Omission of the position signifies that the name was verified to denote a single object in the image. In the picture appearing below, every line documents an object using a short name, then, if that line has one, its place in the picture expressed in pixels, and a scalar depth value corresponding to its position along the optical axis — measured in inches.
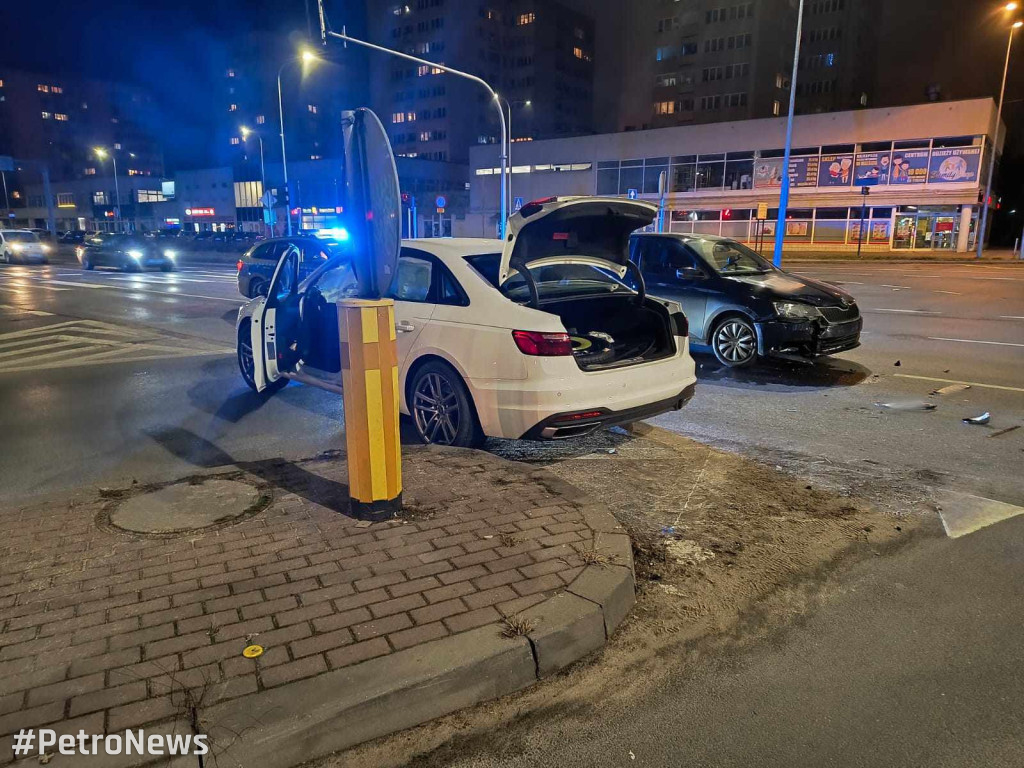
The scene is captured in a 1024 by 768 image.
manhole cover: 163.2
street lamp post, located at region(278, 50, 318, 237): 844.4
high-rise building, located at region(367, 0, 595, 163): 4350.4
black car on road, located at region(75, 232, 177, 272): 1149.1
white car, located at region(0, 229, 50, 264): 1373.3
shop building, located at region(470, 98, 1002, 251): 1737.2
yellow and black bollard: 156.6
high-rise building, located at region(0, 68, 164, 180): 4724.4
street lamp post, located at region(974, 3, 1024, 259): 1485.0
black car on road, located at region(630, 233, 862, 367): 345.4
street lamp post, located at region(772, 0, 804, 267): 888.9
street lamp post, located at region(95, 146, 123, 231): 3127.5
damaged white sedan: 198.8
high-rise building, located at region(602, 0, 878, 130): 3361.2
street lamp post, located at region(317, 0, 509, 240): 599.9
